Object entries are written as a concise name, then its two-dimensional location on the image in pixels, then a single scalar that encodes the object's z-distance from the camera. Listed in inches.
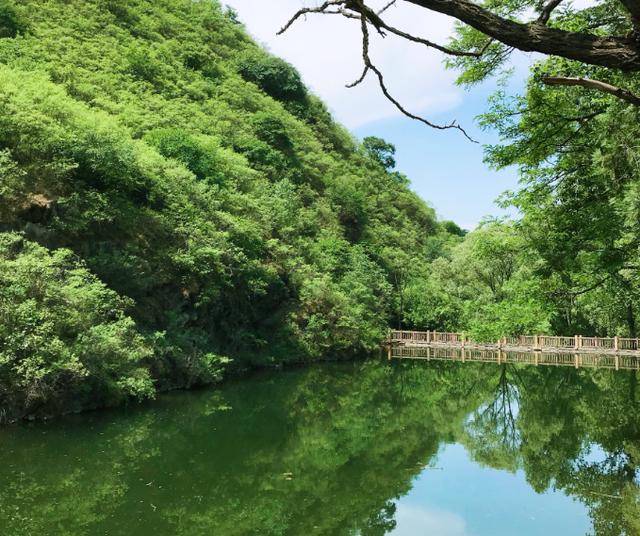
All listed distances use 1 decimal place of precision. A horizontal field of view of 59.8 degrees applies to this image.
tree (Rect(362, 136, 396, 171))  2107.5
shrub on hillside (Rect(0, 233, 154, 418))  431.8
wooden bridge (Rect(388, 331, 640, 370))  1088.2
